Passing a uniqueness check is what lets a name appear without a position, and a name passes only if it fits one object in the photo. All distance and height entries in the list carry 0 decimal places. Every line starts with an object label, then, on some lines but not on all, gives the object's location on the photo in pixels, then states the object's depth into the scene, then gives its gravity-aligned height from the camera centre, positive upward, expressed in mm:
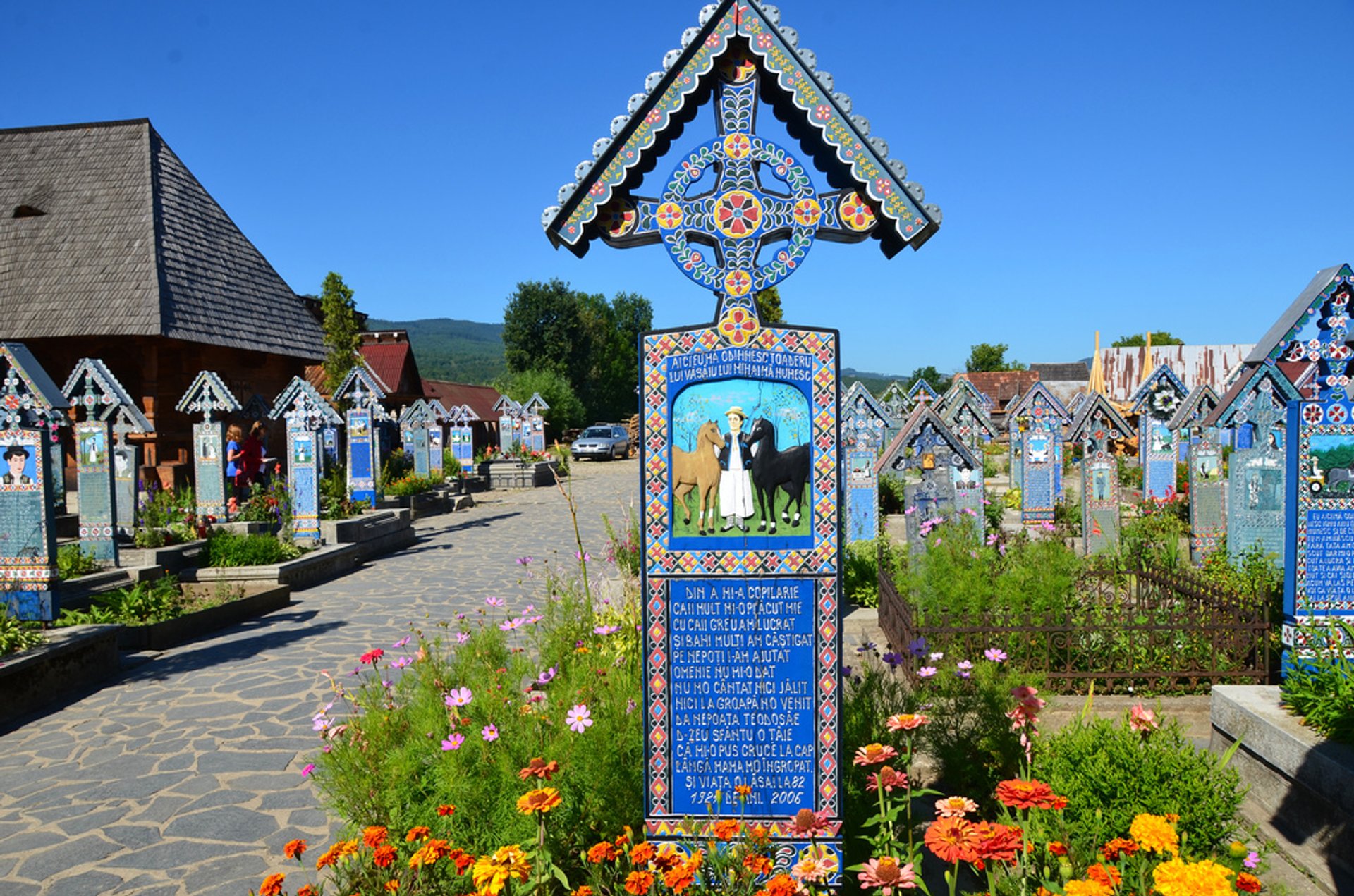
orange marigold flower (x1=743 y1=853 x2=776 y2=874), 2572 -1360
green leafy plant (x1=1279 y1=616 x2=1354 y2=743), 4113 -1420
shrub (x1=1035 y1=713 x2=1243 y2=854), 3137 -1409
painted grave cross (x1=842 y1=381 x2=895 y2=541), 11641 -761
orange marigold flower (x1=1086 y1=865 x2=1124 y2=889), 2285 -1257
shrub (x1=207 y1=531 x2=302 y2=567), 11078 -1597
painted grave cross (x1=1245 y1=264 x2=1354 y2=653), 5387 -310
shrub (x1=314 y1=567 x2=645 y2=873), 3367 -1394
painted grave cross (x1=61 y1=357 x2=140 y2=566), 10102 -625
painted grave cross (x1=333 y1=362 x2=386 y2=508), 16391 -294
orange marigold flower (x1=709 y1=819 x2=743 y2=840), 2645 -1307
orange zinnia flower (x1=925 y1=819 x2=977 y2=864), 2260 -1164
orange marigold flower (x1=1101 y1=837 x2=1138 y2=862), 2428 -1251
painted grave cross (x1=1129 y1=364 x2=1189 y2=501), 13992 -93
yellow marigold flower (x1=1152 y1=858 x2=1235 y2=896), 1962 -1098
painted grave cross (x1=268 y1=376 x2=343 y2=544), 13023 -601
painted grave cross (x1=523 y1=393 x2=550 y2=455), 33094 -135
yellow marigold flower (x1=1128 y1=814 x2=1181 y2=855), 2268 -1142
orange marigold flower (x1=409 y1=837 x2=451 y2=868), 2541 -1310
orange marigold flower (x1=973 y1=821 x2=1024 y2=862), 2287 -1170
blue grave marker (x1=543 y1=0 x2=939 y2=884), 3420 -168
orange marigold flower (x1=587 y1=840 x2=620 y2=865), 2579 -1333
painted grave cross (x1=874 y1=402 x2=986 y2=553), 9156 -430
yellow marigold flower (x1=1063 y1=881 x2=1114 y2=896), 2076 -1172
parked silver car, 40625 -725
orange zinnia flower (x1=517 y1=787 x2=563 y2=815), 2635 -1192
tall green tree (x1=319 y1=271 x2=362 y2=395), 28438 +3680
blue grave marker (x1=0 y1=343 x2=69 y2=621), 7664 -586
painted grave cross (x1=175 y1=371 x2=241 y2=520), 12906 -155
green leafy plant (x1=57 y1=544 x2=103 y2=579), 9289 -1472
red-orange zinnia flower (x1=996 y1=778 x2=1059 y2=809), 2426 -1096
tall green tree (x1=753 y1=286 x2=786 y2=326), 36188 +5659
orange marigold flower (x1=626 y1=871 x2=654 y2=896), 2501 -1385
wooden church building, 17359 +3574
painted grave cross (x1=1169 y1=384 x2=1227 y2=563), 10836 -928
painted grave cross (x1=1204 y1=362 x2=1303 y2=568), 9391 -712
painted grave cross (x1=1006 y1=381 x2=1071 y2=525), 13078 -419
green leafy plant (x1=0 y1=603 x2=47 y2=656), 6586 -1637
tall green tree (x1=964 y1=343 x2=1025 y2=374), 87812 +6942
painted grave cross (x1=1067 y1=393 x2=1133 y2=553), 11438 -791
